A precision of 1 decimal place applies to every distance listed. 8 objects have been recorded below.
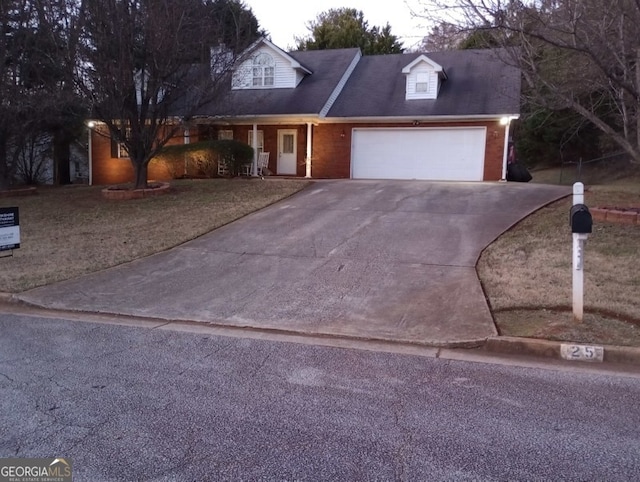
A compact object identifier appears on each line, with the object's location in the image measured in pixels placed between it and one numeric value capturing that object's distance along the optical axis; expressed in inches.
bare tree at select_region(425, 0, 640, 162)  353.4
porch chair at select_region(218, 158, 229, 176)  813.2
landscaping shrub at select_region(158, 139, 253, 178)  808.9
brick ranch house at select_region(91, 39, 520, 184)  787.4
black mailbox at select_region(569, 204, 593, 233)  226.1
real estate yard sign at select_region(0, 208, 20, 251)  362.6
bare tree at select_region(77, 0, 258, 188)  594.9
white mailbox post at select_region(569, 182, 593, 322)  226.4
